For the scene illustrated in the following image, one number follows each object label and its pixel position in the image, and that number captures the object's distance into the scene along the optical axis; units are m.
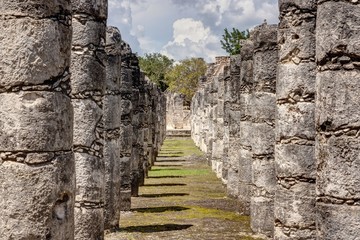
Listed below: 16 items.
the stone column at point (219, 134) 18.37
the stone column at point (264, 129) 10.55
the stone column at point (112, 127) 10.76
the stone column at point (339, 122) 5.48
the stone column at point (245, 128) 12.77
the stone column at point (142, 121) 17.24
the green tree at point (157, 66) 72.88
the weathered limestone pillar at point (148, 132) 20.12
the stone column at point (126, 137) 13.02
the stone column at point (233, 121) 15.16
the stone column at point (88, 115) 8.36
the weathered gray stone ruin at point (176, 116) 52.50
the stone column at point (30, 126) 4.84
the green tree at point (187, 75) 62.76
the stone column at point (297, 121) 8.35
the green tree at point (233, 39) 56.50
